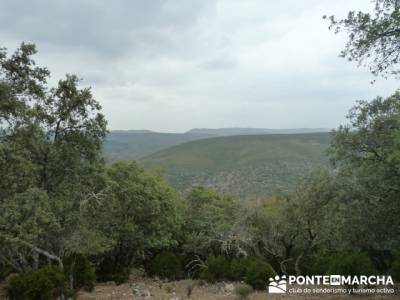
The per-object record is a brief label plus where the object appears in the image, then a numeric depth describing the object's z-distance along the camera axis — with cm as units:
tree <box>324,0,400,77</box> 923
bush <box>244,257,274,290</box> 1987
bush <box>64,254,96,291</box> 1964
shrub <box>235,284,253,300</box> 1611
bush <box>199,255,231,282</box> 2423
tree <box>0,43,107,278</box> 1227
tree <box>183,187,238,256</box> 2791
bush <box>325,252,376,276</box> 1655
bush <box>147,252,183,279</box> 2736
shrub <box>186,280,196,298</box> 1907
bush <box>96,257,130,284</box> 2539
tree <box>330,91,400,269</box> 1240
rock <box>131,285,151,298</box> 1929
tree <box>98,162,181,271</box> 2466
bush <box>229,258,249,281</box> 2318
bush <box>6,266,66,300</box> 1382
